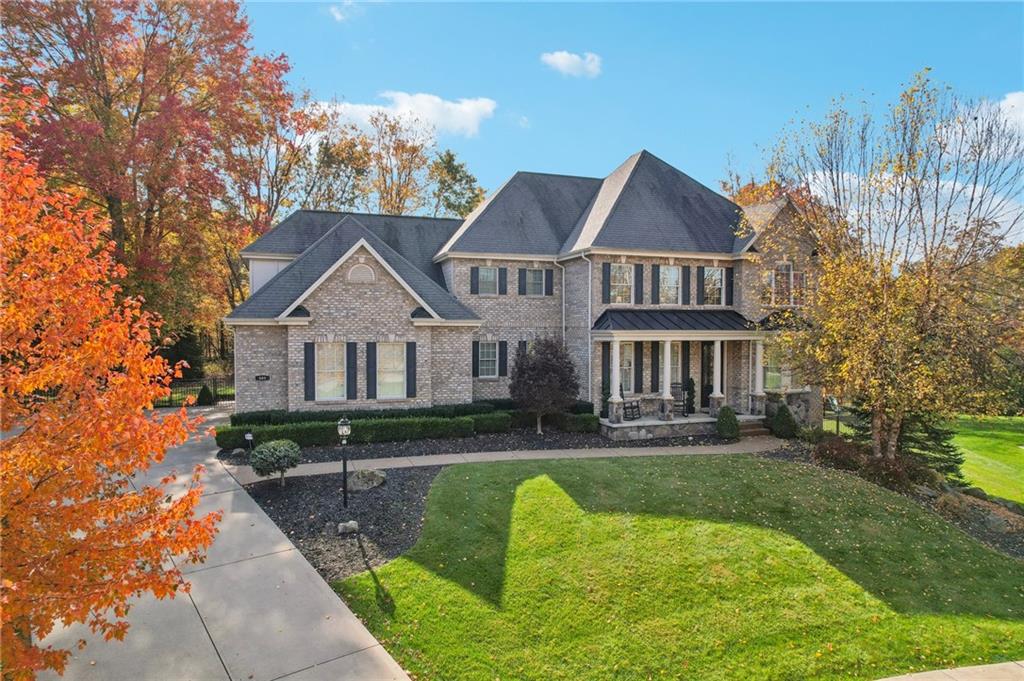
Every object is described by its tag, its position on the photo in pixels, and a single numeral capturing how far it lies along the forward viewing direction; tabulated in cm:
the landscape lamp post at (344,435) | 1143
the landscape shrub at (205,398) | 2622
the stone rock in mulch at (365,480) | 1277
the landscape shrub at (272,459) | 1262
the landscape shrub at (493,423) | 1862
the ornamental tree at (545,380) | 1836
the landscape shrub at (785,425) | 2000
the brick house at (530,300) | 1809
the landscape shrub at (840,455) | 1596
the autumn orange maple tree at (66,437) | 445
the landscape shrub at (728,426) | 1927
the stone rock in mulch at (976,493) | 1584
